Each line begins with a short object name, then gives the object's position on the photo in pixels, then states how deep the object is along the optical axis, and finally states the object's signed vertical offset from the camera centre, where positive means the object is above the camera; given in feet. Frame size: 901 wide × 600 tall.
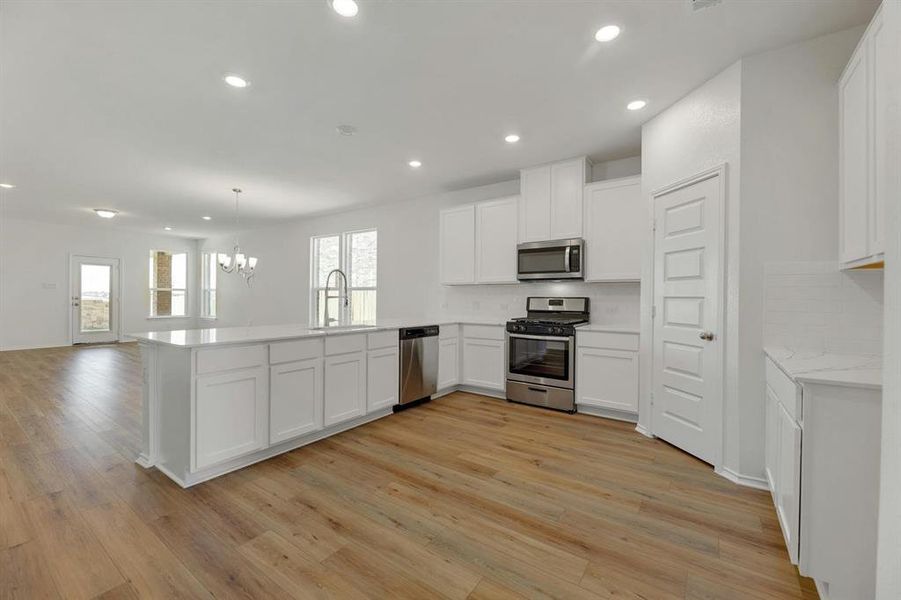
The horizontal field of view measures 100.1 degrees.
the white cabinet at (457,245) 15.80 +2.33
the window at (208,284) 32.01 +1.05
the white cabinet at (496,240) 14.75 +2.38
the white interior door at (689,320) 8.57 -0.45
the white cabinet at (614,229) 11.94 +2.33
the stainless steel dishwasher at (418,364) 13.07 -2.36
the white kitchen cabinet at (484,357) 14.43 -2.27
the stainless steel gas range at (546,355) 12.67 -1.92
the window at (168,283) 31.19 +1.05
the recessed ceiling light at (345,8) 6.33 +4.95
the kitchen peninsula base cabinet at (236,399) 7.83 -2.40
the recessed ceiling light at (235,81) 8.56 +4.96
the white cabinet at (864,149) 5.41 +2.48
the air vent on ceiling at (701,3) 6.29 +5.01
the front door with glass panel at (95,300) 26.99 -0.36
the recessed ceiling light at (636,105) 9.70 +5.10
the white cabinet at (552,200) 13.20 +3.64
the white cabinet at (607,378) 11.54 -2.47
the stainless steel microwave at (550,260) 12.93 +1.44
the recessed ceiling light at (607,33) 7.02 +5.07
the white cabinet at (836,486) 4.59 -2.30
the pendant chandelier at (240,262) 16.66 +1.57
